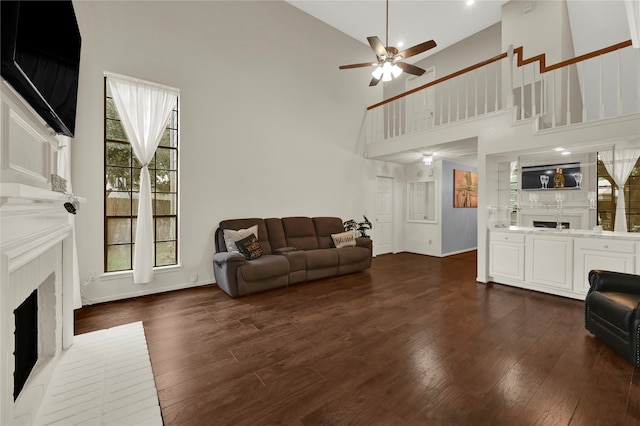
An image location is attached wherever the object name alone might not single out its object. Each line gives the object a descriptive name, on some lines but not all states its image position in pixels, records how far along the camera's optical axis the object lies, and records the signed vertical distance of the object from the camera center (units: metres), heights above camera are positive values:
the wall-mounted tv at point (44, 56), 1.11 +0.79
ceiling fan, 3.18 +1.80
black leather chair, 2.17 -0.82
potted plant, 6.04 -0.31
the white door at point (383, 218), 7.06 -0.16
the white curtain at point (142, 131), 3.68 +1.07
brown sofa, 3.78 -0.70
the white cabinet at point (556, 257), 3.36 -0.59
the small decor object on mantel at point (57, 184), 1.93 +0.19
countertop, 3.43 -0.26
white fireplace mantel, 1.09 -0.20
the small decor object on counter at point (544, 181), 4.46 +0.51
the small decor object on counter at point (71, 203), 1.99 +0.05
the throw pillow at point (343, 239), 5.23 -0.52
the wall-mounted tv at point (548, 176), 4.22 +0.58
